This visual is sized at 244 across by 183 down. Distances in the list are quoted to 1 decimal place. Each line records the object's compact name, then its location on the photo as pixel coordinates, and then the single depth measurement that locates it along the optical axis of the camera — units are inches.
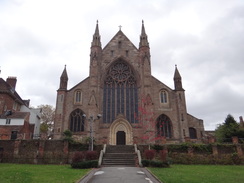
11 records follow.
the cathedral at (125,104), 1170.0
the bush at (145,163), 673.0
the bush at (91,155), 703.7
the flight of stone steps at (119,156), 726.5
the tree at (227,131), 1090.7
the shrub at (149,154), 713.6
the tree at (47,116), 1997.5
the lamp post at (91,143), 784.3
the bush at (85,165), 636.1
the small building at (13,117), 1079.4
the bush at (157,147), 841.5
